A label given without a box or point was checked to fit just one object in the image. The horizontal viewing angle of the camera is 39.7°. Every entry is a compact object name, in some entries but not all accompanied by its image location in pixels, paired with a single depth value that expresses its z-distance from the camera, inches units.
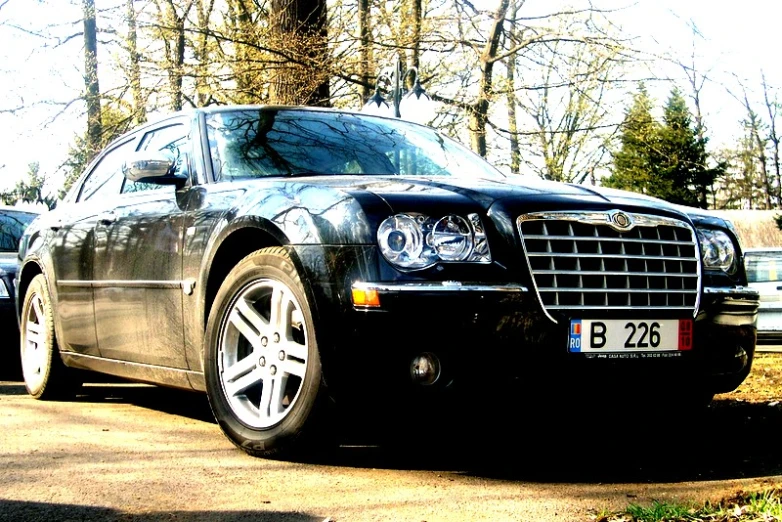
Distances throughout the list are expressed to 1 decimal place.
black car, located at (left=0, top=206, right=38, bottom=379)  361.4
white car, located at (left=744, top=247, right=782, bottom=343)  620.4
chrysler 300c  156.9
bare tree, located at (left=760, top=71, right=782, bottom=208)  2016.6
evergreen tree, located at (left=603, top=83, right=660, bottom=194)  677.3
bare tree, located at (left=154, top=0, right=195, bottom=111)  567.2
